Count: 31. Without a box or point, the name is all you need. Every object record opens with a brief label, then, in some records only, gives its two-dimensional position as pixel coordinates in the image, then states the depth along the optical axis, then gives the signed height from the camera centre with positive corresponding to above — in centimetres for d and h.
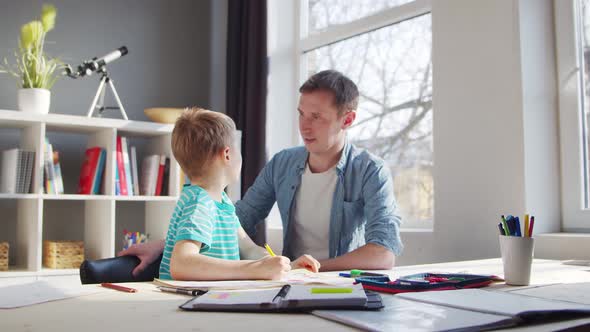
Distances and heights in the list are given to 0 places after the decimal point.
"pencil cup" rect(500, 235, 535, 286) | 119 -10
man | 204 +10
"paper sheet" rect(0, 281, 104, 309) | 95 -14
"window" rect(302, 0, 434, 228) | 279 +66
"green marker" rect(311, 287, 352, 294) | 95 -13
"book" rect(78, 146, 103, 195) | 300 +21
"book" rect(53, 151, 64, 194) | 291 +19
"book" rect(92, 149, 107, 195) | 301 +20
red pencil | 107 -14
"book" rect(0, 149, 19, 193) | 275 +18
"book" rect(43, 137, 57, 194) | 287 +19
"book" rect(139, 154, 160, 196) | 318 +19
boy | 129 +4
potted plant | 284 +70
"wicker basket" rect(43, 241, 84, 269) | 289 -21
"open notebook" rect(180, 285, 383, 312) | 88 -13
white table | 77 -15
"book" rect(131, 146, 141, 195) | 315 +23
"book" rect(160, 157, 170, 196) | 325 +19
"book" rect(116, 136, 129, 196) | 307 +21
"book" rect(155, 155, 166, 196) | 321 +20
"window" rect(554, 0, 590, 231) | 217 +39
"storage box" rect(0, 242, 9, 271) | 272 -21
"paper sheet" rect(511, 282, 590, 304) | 103 -15
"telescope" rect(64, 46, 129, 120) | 312 +75
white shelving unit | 277 +7
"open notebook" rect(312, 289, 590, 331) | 77 -14
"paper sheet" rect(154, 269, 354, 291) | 109 -14
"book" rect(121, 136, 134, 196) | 309 +24
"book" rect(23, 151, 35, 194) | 280 +19
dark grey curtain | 343 +76
